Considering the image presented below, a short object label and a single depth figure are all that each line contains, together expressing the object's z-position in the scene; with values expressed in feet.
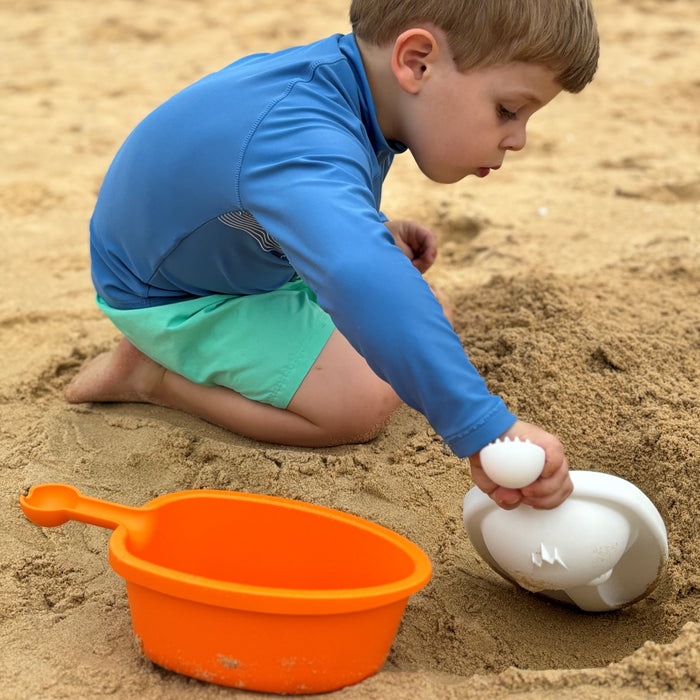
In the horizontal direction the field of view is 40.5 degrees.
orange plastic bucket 3.68
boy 4.06
